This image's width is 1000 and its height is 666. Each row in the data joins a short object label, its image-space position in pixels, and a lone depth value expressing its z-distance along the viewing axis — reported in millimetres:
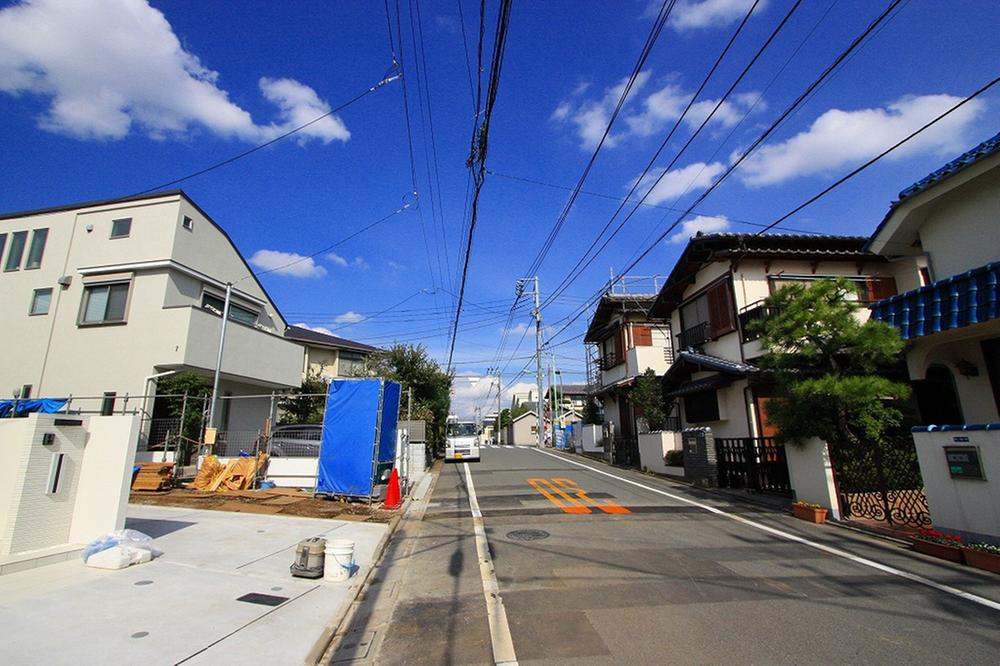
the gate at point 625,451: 19969
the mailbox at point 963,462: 6305
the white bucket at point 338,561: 5547
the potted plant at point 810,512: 8422
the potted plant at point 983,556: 5531
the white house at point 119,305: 15477
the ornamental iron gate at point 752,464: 11156
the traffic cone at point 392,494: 10570
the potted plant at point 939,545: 5957
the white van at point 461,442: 24234
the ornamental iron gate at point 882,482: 7797
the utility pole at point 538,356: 33750
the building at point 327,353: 29141
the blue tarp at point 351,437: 11047
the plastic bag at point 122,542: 5703
